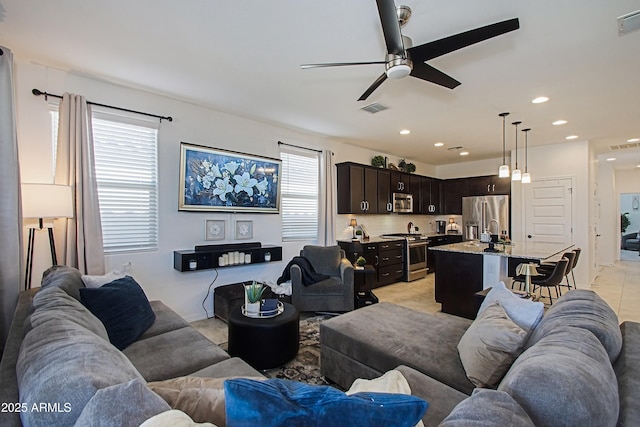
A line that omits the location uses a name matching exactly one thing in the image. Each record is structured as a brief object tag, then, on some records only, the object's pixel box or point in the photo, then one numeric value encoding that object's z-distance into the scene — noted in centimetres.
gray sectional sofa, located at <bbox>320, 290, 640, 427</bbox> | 81
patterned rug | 239
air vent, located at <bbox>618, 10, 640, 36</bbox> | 211
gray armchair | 400
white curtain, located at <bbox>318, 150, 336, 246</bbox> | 529
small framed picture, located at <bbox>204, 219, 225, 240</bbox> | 402
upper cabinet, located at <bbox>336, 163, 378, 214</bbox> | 555
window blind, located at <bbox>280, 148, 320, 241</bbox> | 496
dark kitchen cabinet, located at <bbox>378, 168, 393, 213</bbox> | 618
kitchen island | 365
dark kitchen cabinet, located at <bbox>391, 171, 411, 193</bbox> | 654
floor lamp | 244
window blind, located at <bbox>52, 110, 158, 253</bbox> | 327
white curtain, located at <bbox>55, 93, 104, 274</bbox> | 293
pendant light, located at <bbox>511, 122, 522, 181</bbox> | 440
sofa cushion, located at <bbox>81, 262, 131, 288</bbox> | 236
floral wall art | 379
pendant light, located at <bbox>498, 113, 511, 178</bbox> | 422
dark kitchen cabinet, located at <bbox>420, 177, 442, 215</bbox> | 741
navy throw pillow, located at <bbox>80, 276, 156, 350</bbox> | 206
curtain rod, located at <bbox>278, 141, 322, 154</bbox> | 479
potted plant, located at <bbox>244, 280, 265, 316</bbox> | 269
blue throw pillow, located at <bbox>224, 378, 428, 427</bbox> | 68
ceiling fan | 177
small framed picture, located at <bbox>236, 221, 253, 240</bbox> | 432
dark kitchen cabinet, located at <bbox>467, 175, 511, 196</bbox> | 678
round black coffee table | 248
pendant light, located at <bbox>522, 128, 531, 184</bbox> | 456
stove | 611
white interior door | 573
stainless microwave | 656
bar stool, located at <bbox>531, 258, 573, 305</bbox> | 353
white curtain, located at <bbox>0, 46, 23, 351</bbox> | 233
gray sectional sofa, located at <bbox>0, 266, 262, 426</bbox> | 72
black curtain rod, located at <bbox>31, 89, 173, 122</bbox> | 285
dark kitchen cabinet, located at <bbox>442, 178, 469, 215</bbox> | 753
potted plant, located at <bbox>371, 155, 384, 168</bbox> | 633
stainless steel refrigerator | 667
